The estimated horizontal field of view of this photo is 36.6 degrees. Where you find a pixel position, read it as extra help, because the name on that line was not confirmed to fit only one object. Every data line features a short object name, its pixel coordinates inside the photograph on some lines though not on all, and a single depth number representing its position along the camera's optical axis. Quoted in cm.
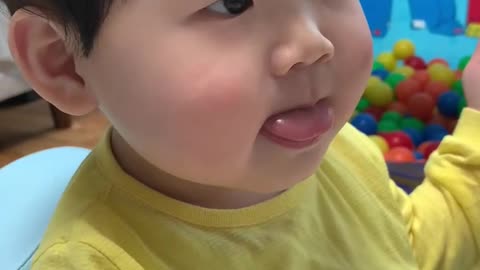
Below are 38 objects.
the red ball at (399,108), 140
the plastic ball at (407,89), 139
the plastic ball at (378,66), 149
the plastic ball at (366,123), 133
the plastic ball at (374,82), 142
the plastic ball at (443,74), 137
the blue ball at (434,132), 130
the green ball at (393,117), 137
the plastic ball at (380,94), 141
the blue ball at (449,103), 131
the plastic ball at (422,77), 140
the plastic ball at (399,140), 126
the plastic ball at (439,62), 140
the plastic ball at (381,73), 147
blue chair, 62
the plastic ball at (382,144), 124
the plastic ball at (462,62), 133
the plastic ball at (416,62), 145
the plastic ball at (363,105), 141
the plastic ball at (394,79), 142
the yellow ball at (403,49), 141
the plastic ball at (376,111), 142
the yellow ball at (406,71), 144
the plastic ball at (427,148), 122
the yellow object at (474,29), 126
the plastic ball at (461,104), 129
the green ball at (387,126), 134
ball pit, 129
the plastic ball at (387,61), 147
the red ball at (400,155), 116
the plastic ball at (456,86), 136
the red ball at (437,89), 137
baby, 40
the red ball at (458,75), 136
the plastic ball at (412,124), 135
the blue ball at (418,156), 120
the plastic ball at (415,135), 131
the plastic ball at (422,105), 137
